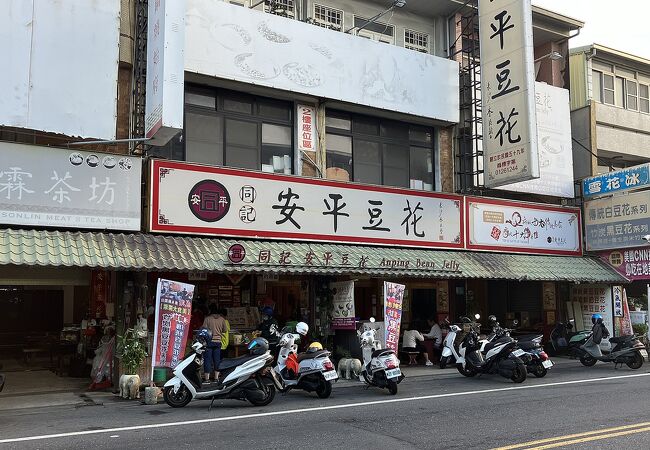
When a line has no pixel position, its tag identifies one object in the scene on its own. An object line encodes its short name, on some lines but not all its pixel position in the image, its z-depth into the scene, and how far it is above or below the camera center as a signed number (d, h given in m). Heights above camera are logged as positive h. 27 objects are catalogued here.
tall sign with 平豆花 16.39 +5.32
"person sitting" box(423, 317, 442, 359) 18.45 -1.61
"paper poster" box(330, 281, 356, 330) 15.39 -0.58
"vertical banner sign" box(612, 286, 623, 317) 19.86 -0.58
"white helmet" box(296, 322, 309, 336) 12.65 -0.94
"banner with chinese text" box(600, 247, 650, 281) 19.44 +0.67
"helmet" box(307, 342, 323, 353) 12.10 -1.29
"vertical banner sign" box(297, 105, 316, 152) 16.45 +4.23
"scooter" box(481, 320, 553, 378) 14.34 -1.64
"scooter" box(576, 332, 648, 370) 16.39 -1.90
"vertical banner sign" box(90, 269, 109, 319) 14.77 -0.19
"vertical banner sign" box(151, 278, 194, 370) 12.01 -0.76
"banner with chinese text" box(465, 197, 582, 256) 18.52 +1.77
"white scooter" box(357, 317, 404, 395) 12.07 -1.75
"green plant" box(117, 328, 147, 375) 12.16 -1.39
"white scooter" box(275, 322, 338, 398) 11.75 -1.70
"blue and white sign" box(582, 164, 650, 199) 19.20 +3.32
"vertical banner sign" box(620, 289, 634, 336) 19.42 -1.27
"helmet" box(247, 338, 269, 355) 10.98 -1.14
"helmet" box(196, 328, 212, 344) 11.17 -0.96
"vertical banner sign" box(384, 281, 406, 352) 14.51 -0.69
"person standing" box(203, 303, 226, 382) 12.28 -1.21
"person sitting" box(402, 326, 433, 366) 17.73 -1.71
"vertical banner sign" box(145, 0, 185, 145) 11.94 +4.29
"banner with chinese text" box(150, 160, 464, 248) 13.59 +1.89
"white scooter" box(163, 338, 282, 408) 10.74 -1.75
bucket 12.09 -1.79
